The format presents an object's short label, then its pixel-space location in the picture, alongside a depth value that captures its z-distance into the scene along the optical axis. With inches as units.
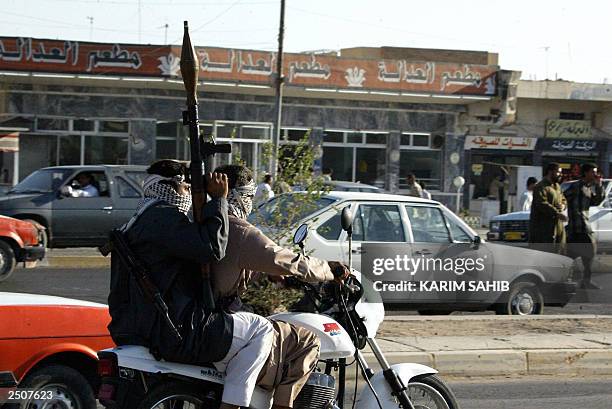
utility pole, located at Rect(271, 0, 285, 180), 1172.5
